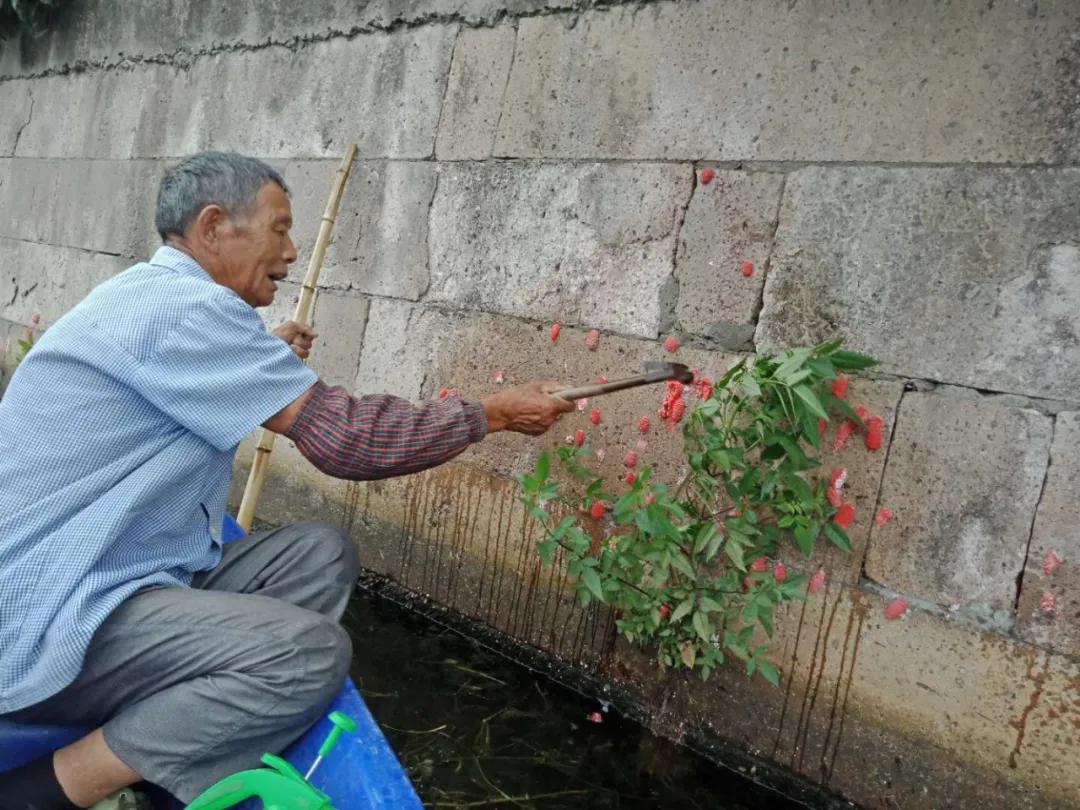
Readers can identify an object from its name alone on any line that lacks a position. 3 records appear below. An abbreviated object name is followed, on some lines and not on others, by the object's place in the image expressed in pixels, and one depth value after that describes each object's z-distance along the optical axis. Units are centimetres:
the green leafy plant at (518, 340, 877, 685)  281
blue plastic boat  198
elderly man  207
